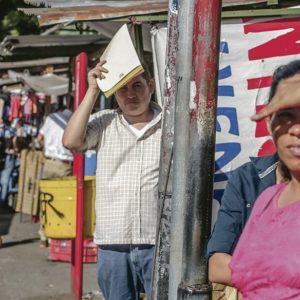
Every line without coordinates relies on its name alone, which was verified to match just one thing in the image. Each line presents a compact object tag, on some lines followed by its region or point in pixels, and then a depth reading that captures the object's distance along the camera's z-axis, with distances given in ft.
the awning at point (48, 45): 30.09
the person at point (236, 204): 8.64
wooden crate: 38.88
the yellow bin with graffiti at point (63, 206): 20.81
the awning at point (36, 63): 42.27
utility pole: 10.23
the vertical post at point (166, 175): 12.80
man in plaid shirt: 13.91
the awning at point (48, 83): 41.37
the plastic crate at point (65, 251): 27.84
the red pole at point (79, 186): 20.16
